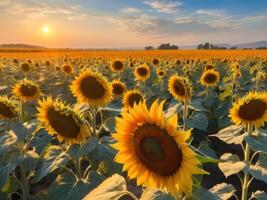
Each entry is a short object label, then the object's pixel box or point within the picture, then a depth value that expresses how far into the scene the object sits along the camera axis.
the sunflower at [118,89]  3.71
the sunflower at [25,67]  7.03
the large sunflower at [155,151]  1.06
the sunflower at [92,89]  2.36
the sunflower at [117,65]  6.33
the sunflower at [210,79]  4.87
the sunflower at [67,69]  6.78
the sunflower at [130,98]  3.19
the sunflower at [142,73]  5.38
